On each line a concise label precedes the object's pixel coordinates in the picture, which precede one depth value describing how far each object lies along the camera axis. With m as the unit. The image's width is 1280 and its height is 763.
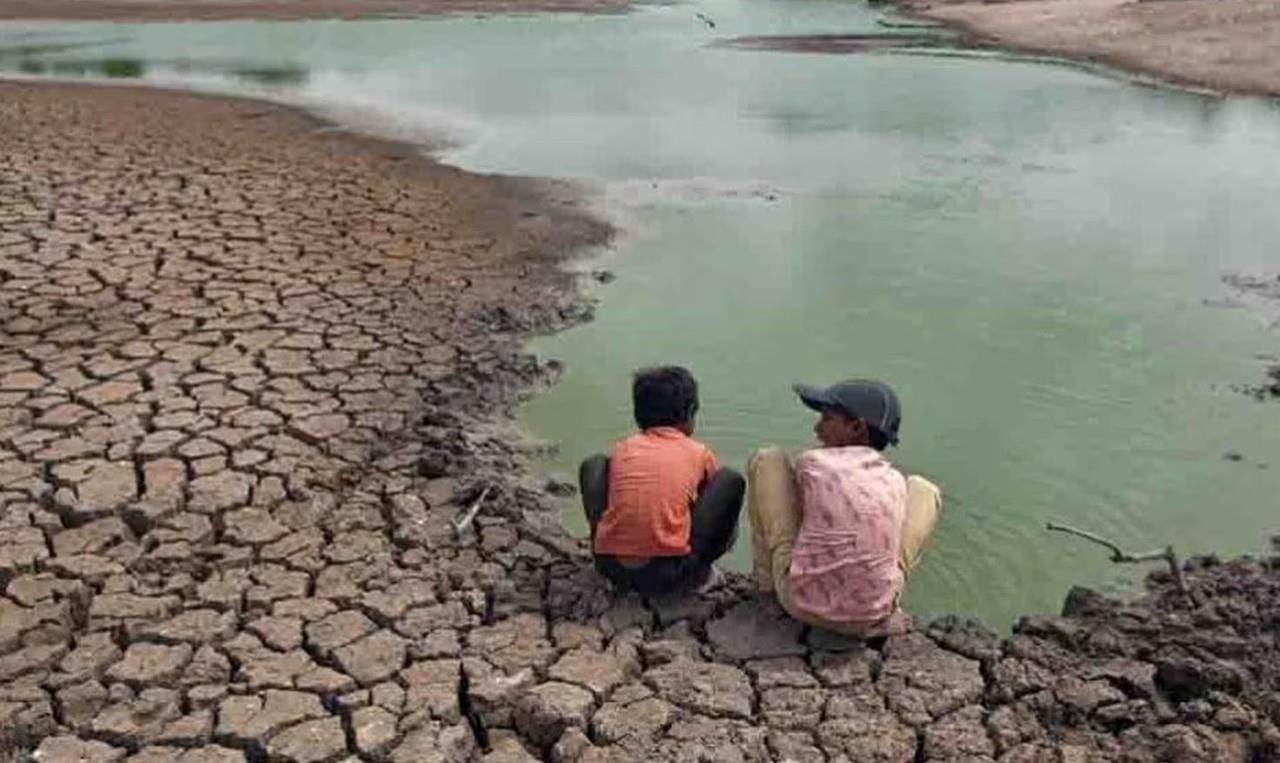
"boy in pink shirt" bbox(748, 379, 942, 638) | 3.94
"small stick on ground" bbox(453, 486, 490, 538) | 4.85
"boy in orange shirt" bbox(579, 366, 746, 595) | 4.18
